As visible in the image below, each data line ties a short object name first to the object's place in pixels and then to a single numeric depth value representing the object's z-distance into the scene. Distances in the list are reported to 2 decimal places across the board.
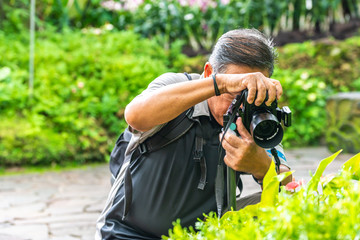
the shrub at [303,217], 1.63
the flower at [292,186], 1.90
